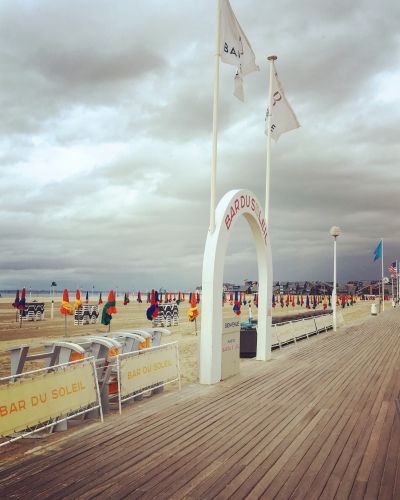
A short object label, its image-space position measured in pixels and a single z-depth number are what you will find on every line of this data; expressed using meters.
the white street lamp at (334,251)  19.67
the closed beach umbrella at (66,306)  20.07
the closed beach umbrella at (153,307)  18.32
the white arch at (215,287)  8.55
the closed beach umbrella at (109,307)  15.90
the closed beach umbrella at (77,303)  23.93
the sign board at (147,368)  6.54
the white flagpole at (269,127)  11.99
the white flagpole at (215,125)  8.77
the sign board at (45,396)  4.69
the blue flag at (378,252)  43.56
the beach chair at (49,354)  5.75
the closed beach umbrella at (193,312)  20.68
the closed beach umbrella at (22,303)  25.31
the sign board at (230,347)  9.13
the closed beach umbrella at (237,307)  23.52
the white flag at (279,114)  12.78
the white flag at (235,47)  9.02
